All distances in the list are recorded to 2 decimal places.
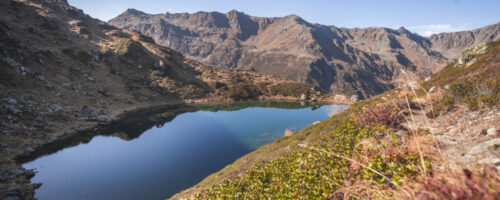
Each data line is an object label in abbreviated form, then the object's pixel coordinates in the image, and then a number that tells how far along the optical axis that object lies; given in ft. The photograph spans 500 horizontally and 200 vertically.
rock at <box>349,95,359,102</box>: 229.15
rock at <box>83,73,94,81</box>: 188.07
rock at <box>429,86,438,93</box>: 45.73
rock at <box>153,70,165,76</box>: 269.15
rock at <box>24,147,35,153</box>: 79.51
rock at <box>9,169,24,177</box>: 62.44
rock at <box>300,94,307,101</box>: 272.51
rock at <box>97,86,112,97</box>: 178.99
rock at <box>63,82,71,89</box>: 154.92
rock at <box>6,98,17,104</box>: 98.11
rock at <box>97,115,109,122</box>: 131.48
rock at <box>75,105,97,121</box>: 124.18
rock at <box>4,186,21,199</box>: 52.59
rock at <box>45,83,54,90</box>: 138.75
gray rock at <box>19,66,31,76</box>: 134.91
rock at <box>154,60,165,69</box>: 283.24
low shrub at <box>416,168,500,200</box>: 6.16
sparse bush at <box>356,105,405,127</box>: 29.60
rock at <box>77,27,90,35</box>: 291.38
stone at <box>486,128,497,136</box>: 19.18
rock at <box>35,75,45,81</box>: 141.51
